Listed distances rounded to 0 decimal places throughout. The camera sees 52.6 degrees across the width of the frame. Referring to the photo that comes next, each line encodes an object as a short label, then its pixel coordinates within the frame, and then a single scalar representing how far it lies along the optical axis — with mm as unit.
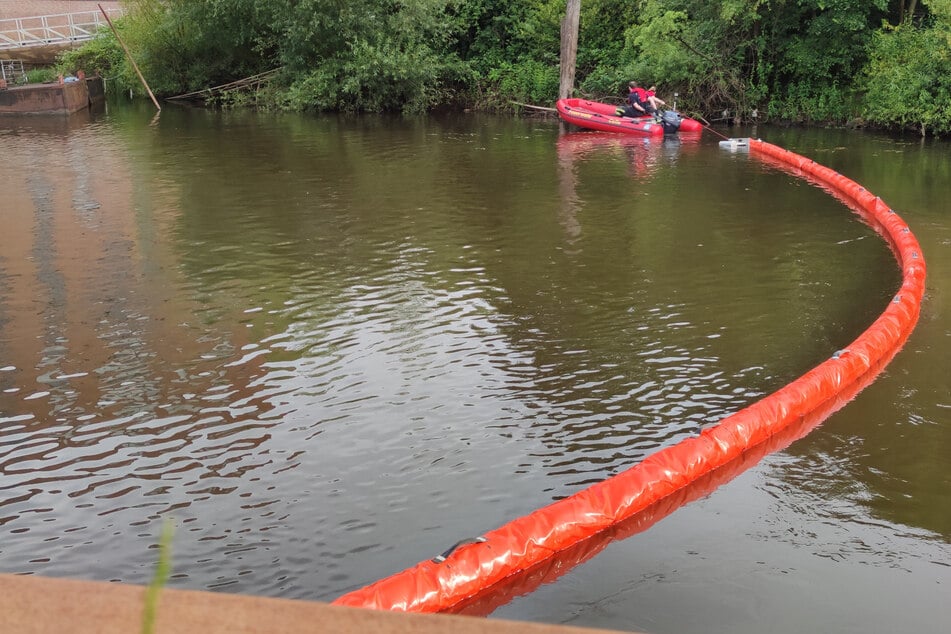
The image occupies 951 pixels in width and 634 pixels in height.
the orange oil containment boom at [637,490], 5680
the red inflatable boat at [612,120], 24625
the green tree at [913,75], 22484
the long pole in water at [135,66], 34062
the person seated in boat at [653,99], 25062
